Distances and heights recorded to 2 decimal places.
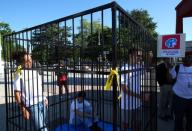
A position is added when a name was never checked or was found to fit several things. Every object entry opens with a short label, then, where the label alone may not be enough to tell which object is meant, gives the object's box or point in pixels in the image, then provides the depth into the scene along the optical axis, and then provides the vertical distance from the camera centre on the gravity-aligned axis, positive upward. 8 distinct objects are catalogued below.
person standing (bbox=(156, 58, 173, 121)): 3.16 -0.70
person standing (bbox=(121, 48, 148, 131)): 1.60 -0.34
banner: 2.43 +0.28
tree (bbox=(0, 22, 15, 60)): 32.04 +8.46
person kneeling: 2.32 -0.94
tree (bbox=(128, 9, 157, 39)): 29.00 +9.35
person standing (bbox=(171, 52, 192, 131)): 2.44 -0.56
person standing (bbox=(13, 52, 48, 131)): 2.11 -0.50
